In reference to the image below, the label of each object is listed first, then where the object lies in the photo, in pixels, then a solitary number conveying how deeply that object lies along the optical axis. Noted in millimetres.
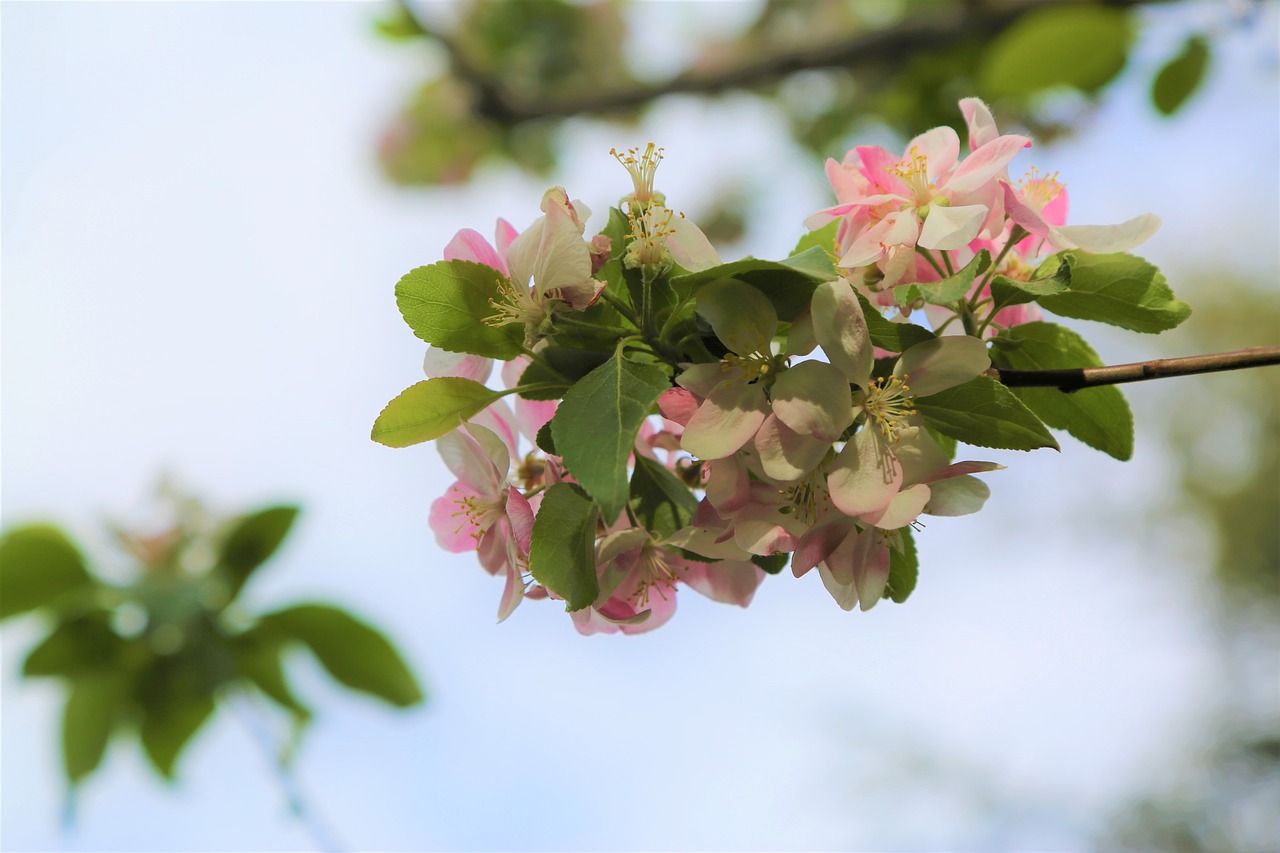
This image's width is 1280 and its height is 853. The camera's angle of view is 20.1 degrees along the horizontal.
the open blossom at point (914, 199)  861
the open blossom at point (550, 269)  854
